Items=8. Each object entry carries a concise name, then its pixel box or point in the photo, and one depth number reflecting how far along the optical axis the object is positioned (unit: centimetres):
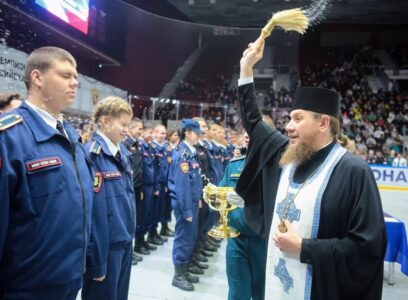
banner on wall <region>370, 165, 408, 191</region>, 971
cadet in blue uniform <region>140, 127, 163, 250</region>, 550
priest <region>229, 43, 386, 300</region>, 153
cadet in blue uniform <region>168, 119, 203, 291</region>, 395
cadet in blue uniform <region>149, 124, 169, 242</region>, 580
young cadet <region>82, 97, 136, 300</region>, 212
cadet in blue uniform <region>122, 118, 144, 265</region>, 518
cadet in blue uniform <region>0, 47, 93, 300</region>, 146
